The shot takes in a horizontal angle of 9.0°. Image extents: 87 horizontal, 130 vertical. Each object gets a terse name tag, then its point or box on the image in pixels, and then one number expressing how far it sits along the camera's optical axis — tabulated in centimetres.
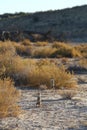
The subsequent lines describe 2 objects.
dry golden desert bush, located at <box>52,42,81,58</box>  4028
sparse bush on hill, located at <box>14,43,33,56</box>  4196
